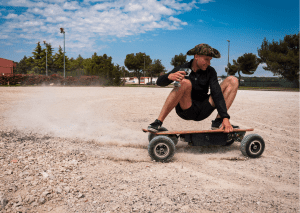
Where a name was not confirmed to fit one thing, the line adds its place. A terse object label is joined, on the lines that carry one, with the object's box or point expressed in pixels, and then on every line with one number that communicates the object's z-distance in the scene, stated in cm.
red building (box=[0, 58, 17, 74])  3665
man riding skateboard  291
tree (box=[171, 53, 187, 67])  4397
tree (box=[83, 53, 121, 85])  3070
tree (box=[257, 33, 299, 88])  3019
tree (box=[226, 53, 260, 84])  3884
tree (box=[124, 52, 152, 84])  4866
